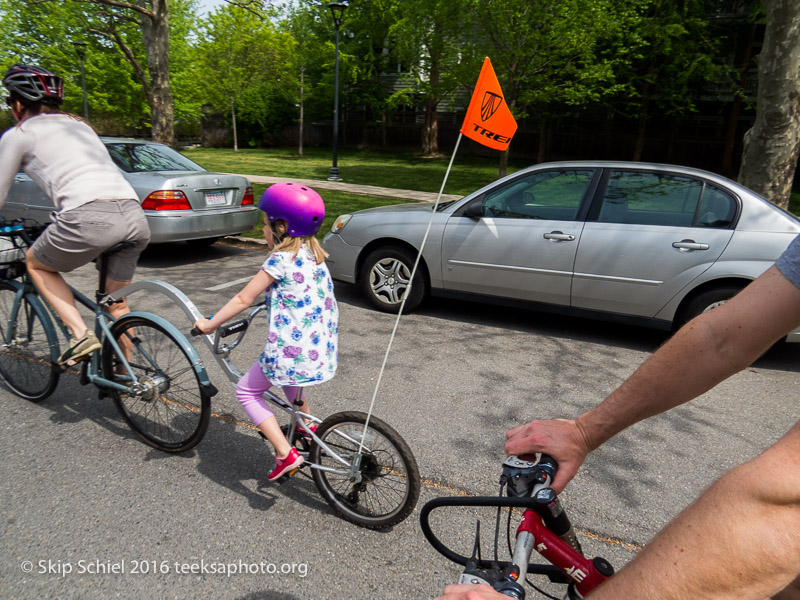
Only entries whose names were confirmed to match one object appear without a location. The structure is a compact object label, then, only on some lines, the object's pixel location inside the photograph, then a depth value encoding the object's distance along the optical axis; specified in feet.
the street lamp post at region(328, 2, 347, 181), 56.88
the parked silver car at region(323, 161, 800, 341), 16.94
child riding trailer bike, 8.91
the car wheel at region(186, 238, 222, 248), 30.86
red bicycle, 3.60
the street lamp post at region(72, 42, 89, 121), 79.63
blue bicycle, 10.72
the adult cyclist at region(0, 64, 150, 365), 10.68
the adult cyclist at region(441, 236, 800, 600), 2.37
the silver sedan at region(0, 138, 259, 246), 25.43
